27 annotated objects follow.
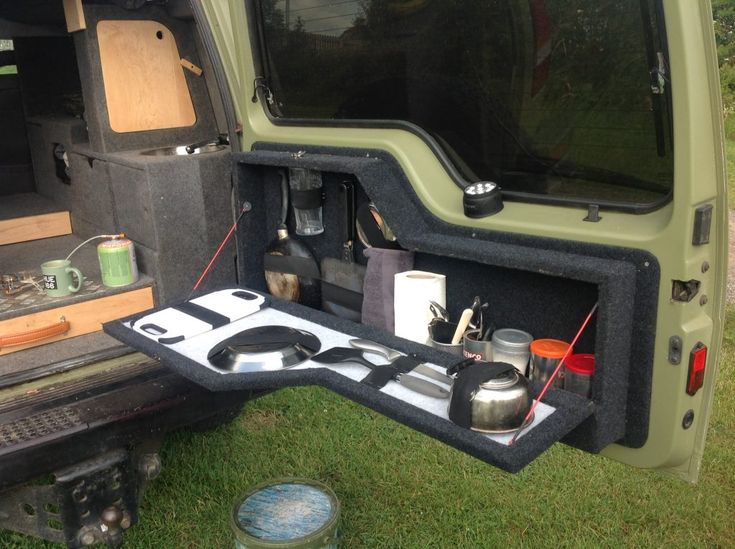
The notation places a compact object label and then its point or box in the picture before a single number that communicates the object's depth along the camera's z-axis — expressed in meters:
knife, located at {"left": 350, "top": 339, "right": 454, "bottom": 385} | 1.48
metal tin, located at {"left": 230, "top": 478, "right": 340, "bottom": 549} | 1.87
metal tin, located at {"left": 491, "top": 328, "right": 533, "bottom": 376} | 1.53
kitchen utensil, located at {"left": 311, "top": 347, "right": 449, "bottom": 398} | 1.42
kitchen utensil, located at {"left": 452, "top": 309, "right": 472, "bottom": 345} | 1.63
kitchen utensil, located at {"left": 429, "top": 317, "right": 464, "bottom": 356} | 1.68
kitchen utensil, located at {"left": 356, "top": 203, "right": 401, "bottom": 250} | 1.89
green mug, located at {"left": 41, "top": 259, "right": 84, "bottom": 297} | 2.28
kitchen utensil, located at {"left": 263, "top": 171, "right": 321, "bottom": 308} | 2.13
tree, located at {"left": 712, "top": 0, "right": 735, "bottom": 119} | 6.96
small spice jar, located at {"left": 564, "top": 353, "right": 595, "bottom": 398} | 1.43
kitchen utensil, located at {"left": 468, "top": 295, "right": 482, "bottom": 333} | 1.65
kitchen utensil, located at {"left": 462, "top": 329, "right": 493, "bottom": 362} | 1.57
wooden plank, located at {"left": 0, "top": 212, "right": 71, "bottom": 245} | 3.15
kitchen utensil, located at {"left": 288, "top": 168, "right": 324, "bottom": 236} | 2.08
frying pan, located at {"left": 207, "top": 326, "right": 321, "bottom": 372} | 1.57
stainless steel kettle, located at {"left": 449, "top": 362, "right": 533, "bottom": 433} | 1.25
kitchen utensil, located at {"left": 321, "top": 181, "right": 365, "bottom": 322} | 2.02
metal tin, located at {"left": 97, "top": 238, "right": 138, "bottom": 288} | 2.37
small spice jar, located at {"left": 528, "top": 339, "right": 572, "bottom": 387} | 1.46
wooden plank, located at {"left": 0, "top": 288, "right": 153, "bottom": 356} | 2.17
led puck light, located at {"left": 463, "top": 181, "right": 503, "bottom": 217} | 1.60
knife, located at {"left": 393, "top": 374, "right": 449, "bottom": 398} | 1.41
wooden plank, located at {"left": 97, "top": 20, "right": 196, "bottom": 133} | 2.75
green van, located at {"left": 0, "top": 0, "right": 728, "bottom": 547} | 1.33
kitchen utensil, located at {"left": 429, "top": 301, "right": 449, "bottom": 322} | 1.69
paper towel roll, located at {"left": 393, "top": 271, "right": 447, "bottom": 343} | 1.69
